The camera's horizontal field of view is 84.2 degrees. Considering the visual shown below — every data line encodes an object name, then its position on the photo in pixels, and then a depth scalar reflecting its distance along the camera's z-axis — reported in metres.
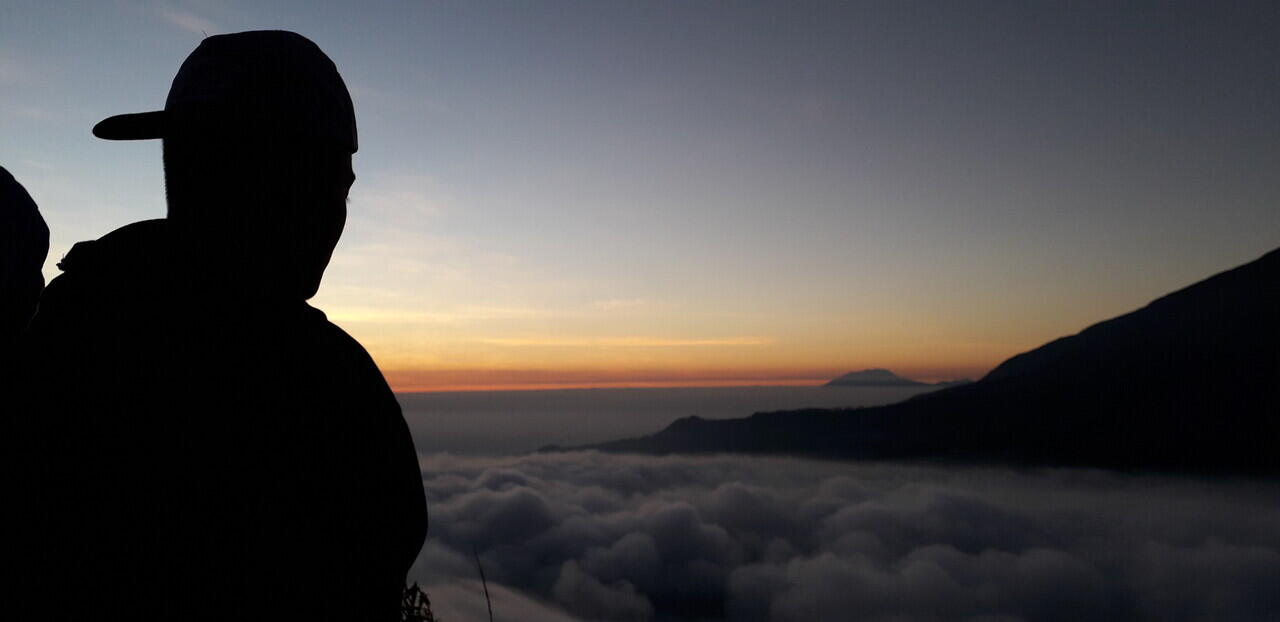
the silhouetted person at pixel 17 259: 1.49
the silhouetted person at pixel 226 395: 0.94
